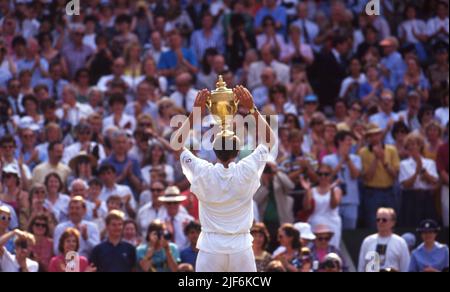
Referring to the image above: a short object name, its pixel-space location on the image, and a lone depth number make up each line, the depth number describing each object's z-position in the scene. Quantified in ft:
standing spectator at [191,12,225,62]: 71.77
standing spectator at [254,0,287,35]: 73.00
